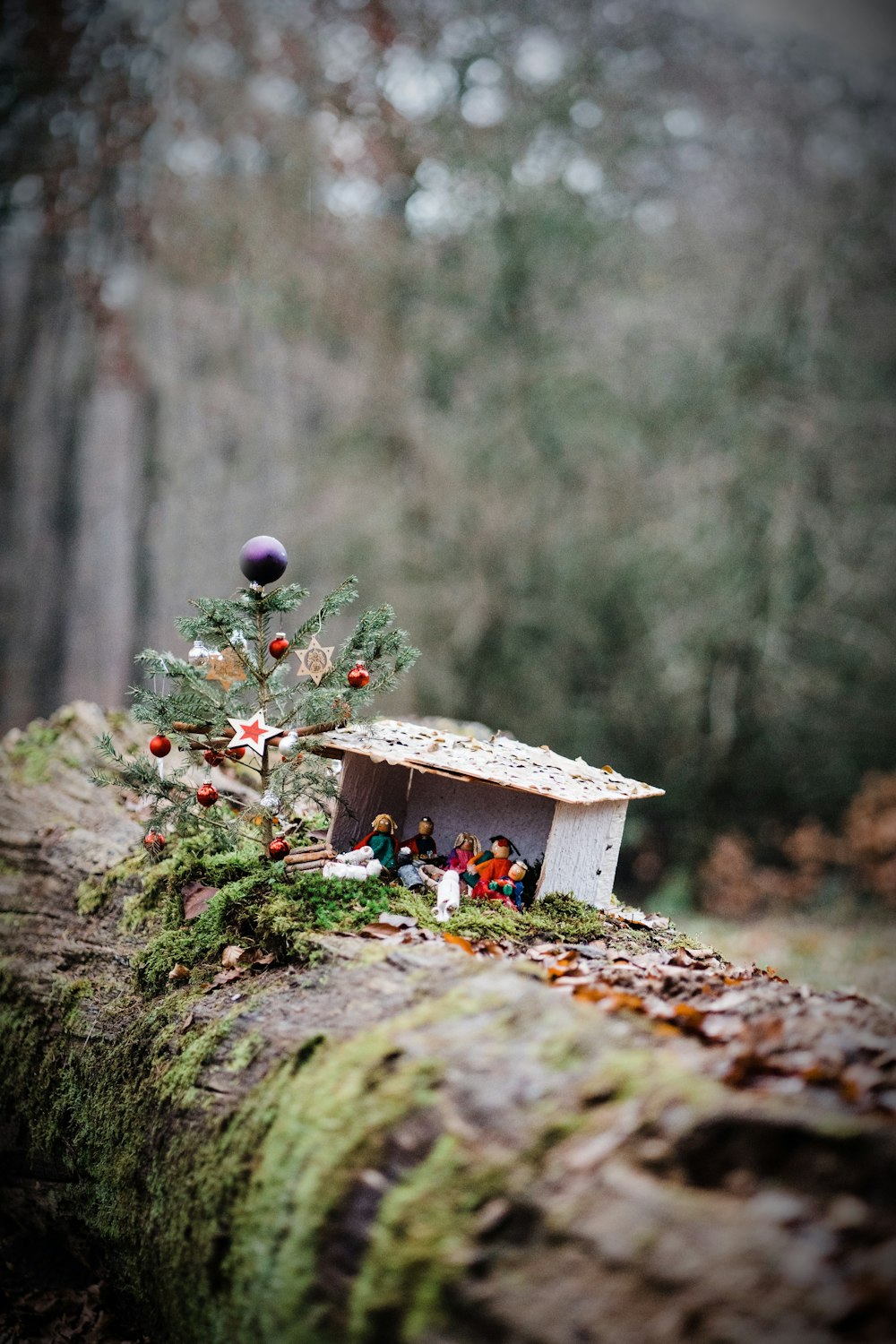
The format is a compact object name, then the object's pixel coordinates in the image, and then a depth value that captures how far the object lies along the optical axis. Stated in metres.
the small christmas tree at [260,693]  3.34
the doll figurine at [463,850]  3.71
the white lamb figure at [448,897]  3.30
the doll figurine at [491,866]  3.67
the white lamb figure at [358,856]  3.50
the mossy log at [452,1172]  1.60
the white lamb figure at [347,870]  3.39
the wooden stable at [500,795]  3.45
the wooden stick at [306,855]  3.44
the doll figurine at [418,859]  3.61
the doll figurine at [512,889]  3.60
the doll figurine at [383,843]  3.63
